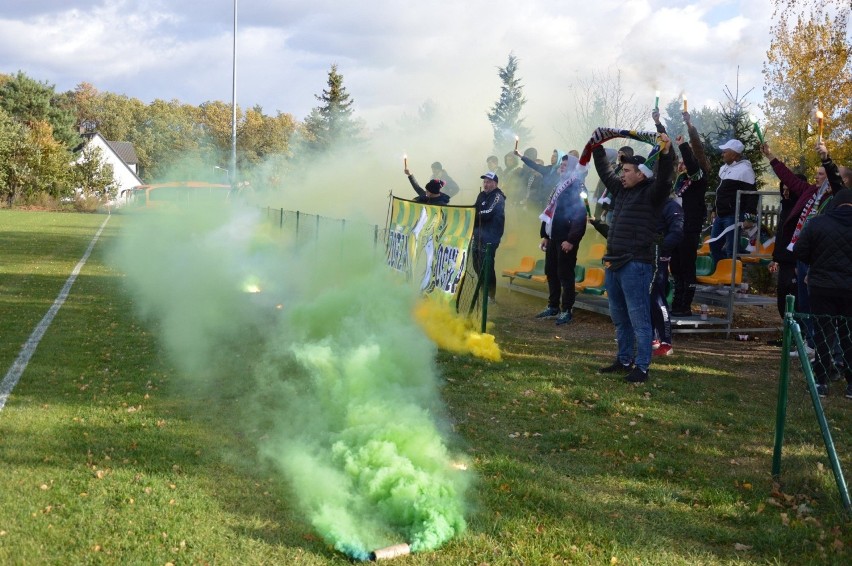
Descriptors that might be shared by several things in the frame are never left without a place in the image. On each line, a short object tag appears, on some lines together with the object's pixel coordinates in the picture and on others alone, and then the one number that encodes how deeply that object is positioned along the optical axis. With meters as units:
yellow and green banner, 8.69
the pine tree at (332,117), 49.53
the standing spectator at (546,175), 12.70
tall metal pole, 30.99
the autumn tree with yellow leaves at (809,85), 19.58
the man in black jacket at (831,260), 6.48
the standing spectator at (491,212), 10.33
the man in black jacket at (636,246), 7.05
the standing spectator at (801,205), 7.70
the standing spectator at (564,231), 9.93
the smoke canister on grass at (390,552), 3.62
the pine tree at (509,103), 46.67
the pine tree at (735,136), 17.52
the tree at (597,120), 30.52
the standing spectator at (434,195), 10.98
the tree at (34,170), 52.53
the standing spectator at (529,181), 13.70
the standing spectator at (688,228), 9.27
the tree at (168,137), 35.75
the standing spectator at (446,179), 13.44
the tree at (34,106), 62.78
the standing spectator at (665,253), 8.44
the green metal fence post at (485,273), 8.47
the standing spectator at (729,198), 9.74
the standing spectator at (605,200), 10.32
